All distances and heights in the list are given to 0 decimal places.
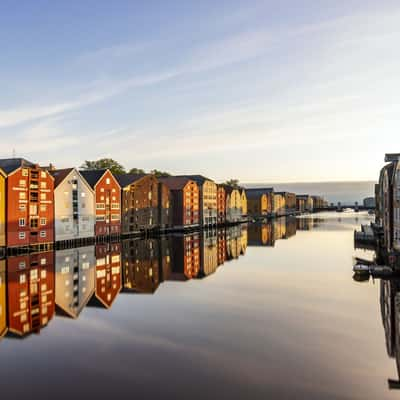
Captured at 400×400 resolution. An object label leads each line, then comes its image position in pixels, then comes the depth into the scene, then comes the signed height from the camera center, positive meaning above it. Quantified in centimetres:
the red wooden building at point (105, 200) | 6009 +122
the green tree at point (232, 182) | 16505 +964
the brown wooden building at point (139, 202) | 6704 +96
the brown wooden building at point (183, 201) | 8256 +122
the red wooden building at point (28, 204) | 4491 +64
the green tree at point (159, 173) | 10832 +909
